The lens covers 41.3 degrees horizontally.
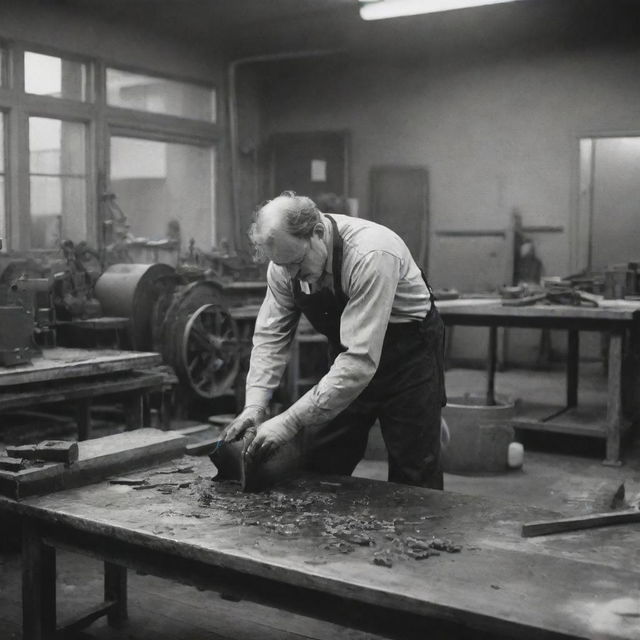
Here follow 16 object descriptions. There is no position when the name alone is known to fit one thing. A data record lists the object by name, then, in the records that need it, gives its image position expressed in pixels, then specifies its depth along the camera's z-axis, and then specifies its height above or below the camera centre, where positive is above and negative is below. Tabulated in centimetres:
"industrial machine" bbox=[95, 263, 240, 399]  523 -48
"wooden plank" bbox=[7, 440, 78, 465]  240 -60
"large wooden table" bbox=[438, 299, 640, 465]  488 -46
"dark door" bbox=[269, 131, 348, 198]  907 +89
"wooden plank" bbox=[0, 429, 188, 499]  231 -65
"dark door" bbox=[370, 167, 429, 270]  866 +45
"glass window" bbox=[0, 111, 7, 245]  663 +40
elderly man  247 -31
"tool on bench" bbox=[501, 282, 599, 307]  525 -30
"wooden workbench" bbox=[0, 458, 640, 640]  163 -69
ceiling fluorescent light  665 +192
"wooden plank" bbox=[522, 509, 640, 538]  203 -67
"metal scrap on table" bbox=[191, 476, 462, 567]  193 -69
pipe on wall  880 +124
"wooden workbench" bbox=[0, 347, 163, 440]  354 -63
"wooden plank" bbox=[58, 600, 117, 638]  272 -122
